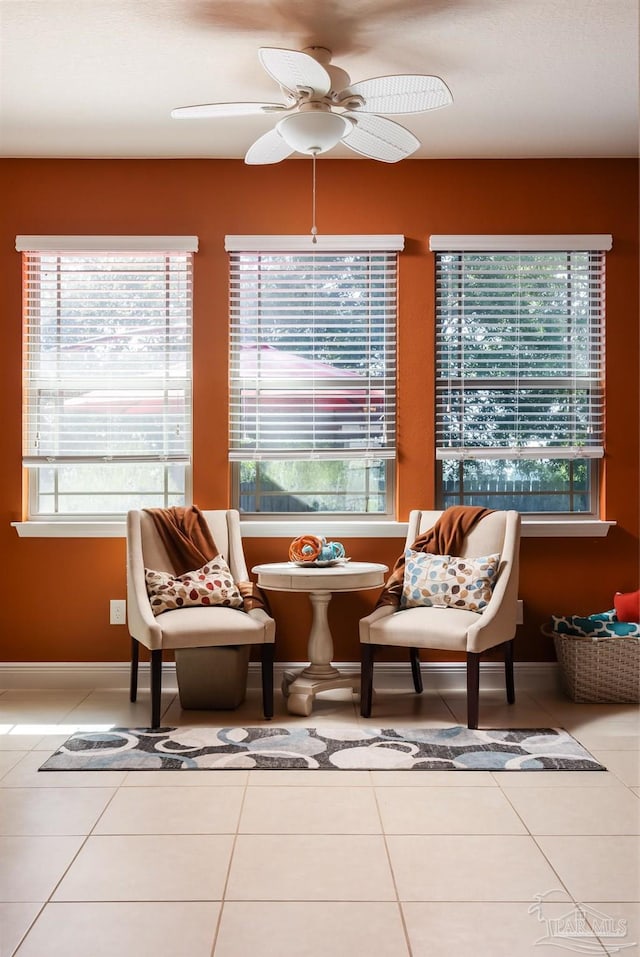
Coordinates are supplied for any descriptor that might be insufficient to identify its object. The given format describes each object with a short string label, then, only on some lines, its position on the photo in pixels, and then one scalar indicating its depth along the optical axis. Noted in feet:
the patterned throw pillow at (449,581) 13.05
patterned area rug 10.54
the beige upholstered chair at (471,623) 12.08
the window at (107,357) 14.80
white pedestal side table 12.75
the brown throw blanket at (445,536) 13.69
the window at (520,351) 14.89
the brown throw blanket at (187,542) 13.48
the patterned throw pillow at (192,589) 13.03
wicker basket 13.38
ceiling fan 9.43
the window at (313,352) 14.87
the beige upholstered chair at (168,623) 12.12
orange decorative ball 13.30
